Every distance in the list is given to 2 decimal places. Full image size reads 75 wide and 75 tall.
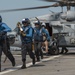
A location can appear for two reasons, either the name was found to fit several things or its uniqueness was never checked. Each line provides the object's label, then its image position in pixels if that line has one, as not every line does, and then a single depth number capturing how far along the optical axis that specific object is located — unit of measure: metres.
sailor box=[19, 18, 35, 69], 13.09
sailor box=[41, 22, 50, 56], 16.45
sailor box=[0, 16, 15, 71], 12.27
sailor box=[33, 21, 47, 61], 16.47
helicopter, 23.49
